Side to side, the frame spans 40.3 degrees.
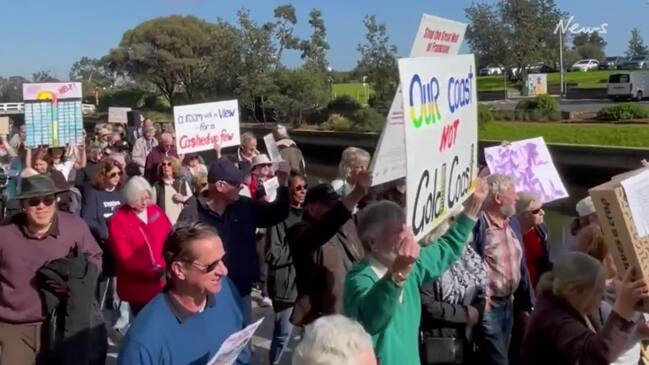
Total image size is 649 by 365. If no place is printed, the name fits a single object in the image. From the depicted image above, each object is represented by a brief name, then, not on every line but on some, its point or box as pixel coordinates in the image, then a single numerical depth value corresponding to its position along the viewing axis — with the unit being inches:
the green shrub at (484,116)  1136.6
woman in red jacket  225.0
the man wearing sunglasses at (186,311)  119.0
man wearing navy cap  217.0
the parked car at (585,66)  2778.1
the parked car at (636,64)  2260.1
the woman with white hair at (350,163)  205.9
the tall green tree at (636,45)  3011.8
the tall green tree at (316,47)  1668.3
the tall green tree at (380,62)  1422.2
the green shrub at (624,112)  1082.7
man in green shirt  129.4
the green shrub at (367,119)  1284.4
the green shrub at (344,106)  1437.0
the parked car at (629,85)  1545.3
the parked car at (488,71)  2544.8
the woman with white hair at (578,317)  135.3
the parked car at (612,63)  2593.3
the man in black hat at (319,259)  184.7
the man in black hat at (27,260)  179.0
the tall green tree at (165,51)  2475.4
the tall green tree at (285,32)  1593.3
